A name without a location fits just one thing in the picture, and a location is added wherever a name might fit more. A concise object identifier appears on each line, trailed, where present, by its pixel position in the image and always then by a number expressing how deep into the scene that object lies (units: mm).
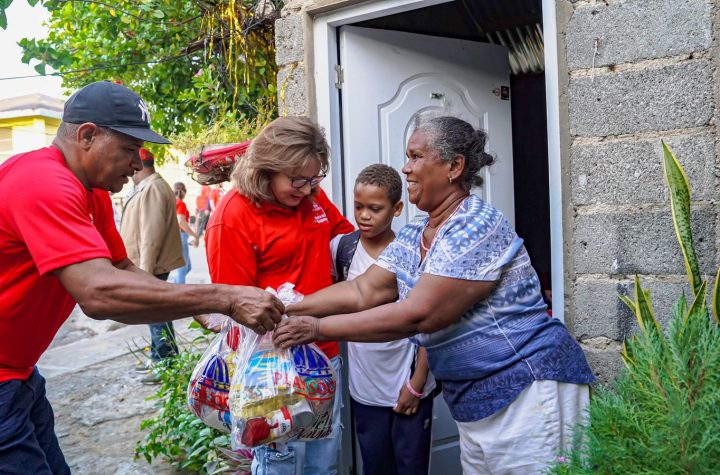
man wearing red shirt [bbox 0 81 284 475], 1991
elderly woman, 2213
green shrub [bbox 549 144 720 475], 1519
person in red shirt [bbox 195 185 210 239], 14610
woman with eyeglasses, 2744
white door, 3766
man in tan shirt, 5719
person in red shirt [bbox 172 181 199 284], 9256
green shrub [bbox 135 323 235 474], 3906
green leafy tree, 4656
